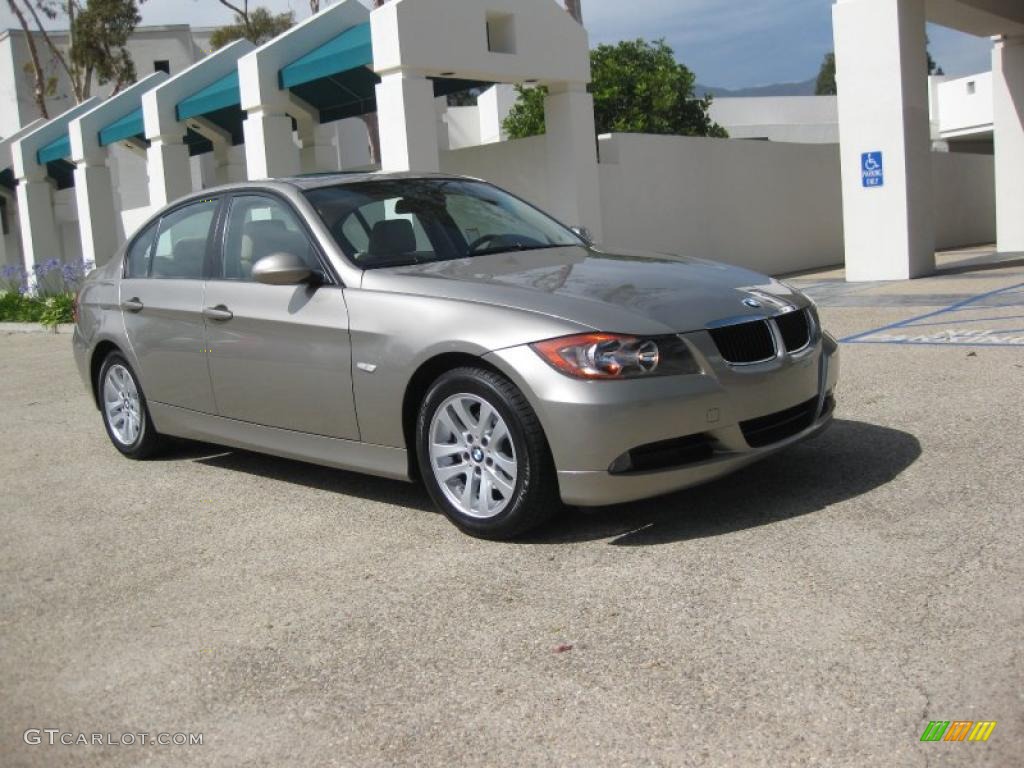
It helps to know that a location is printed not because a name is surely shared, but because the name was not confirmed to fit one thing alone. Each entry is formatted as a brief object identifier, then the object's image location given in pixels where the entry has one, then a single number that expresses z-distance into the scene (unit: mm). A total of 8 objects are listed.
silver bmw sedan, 4578
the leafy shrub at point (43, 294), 18422
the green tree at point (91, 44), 41969
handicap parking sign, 17297
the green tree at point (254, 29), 49000
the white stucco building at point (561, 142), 14977
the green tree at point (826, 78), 106062
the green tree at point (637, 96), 26812
